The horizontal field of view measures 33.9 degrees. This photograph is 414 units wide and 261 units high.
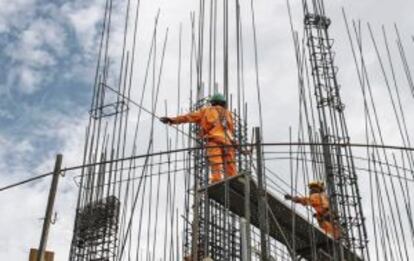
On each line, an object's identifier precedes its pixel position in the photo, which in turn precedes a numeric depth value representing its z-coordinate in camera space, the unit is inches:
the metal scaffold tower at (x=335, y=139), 401.7
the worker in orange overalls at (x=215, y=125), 404.5
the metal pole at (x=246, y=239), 249.9
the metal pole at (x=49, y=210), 209.8
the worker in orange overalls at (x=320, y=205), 474.3
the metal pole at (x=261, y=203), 238.1
